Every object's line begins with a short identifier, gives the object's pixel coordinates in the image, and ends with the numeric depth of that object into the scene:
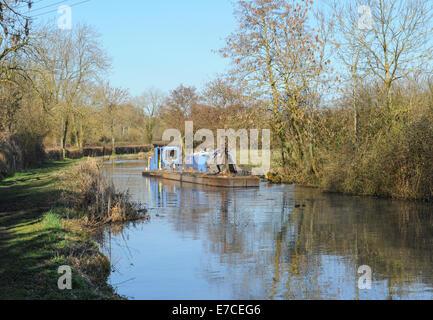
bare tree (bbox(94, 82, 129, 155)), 58.86
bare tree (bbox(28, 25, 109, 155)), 48.17
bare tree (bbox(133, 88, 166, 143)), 76.31
